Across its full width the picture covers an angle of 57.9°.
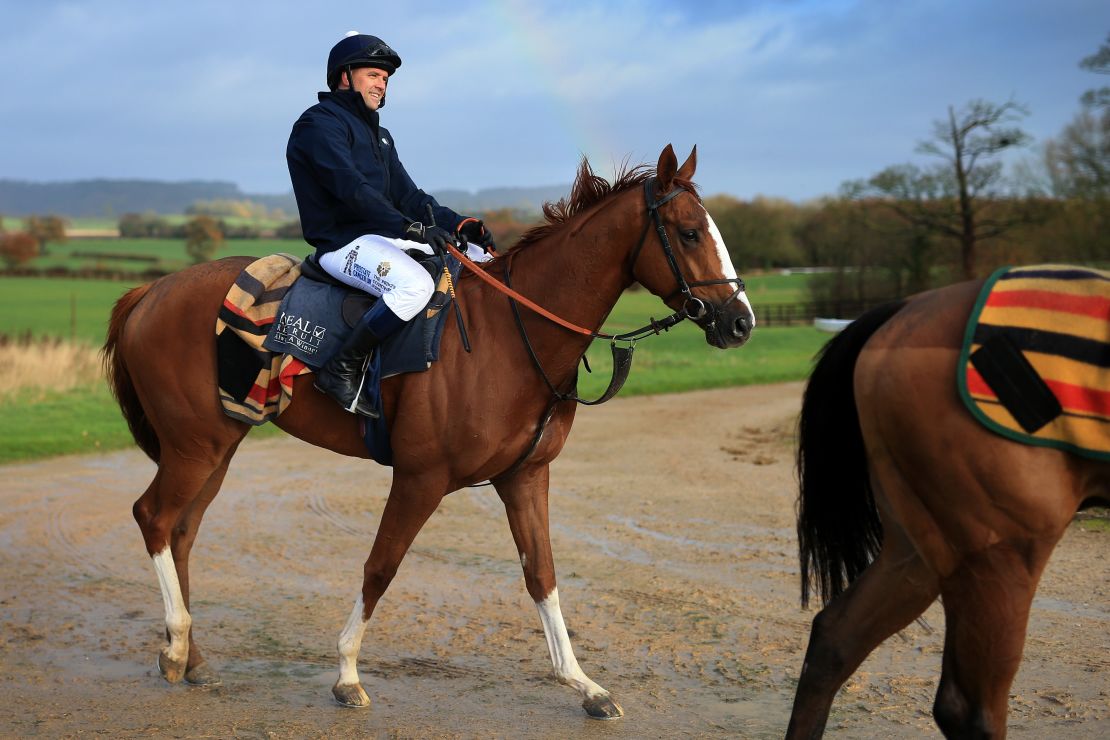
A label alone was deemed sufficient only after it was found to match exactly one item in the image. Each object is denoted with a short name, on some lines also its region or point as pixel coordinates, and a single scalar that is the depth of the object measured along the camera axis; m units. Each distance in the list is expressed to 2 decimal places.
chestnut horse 4.34
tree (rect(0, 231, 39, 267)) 45.56
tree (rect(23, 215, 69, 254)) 51.75
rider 4.57
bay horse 2.87
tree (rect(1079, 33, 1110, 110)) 19.84
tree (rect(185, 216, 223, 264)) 41.12
